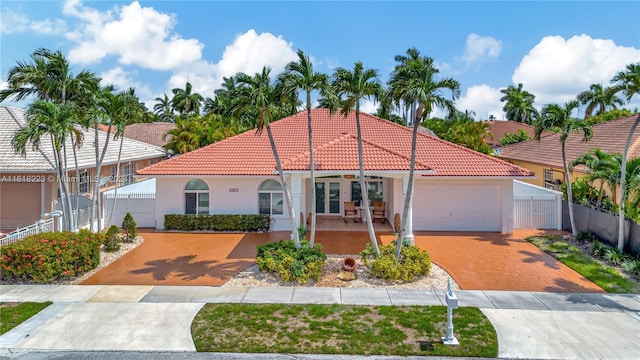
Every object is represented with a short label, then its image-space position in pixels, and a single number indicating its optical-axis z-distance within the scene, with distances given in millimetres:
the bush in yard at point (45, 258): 12383
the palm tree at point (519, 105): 67562
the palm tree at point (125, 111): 15820
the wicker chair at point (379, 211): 21641
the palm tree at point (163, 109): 73750
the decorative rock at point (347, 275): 12898
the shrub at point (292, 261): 12672
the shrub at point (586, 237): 17297
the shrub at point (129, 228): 17391
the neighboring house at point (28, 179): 18312
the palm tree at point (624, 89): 14055
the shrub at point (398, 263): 12719
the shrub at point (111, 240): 15852
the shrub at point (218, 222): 19781
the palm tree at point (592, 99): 49941
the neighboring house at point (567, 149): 22984
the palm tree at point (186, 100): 64188
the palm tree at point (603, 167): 16688
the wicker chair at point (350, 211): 21656
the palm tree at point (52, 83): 14031
